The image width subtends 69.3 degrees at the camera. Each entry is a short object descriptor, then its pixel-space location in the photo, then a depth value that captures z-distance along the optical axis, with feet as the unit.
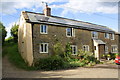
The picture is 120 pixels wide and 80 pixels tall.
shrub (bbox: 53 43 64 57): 42.75
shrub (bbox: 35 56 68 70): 35.65
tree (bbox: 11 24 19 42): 80.99
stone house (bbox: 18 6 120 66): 40.01
